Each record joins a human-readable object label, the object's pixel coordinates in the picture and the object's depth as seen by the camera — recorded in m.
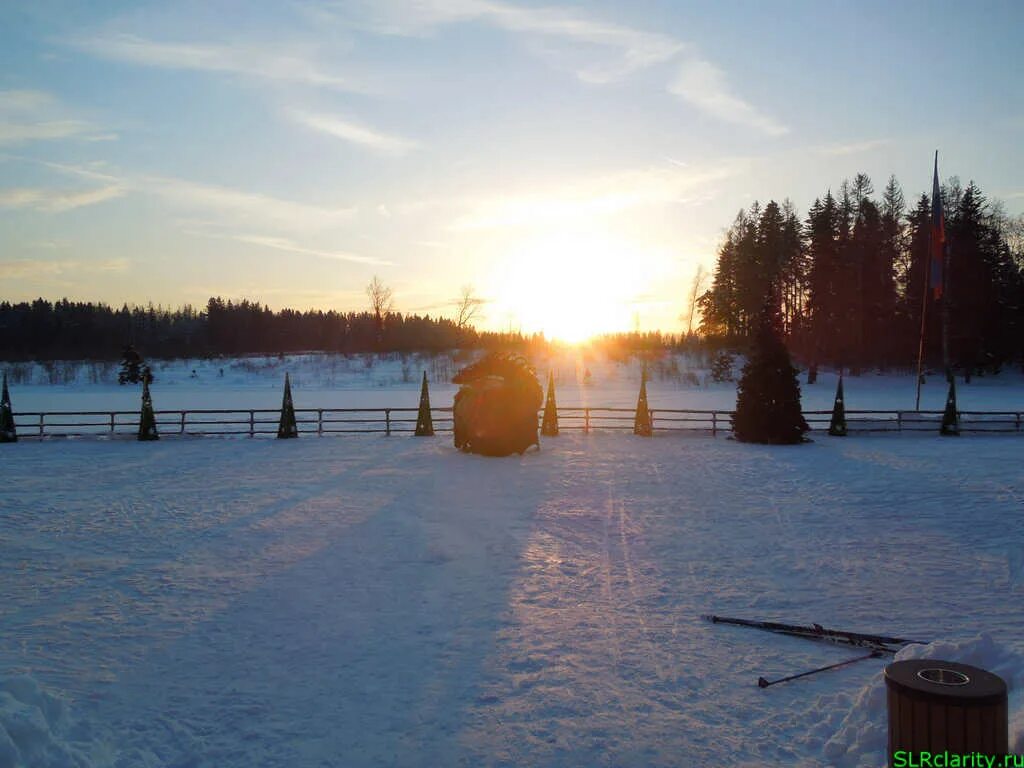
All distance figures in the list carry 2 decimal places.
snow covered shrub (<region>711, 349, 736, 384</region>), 58.48
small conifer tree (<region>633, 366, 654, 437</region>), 28.33
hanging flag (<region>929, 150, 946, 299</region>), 29.28
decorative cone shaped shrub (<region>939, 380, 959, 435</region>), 28.16
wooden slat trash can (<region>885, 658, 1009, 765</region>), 4.13
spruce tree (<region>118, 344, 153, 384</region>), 65.94
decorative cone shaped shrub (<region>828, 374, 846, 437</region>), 28.19
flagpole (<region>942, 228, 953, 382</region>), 47.47
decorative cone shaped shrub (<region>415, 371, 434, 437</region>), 28.41
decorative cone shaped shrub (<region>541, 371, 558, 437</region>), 28.38
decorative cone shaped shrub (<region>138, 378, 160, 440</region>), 26.89
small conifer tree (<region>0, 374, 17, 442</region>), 26.45
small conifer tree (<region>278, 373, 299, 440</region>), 27.93
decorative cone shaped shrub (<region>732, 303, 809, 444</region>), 25.98
